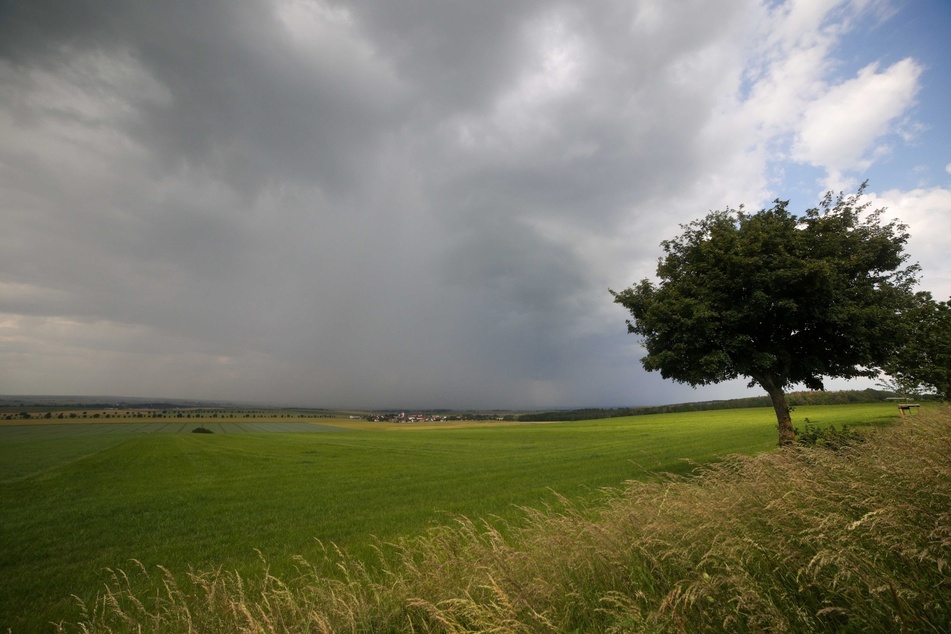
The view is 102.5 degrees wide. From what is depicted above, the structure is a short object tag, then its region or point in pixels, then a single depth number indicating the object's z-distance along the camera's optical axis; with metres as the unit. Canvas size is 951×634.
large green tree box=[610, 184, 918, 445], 15.38
